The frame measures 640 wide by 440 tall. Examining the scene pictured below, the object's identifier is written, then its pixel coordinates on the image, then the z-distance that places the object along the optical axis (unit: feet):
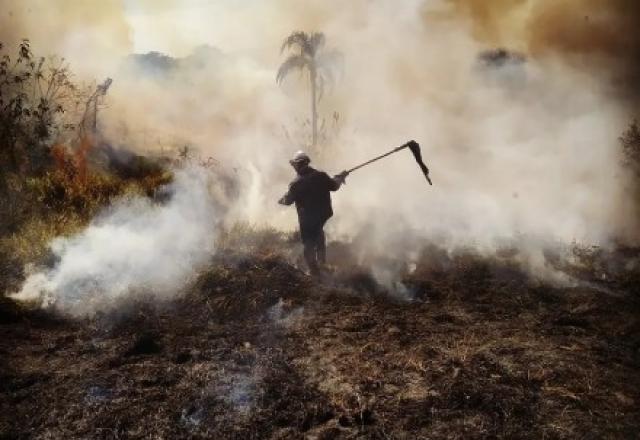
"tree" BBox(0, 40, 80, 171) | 34.04
